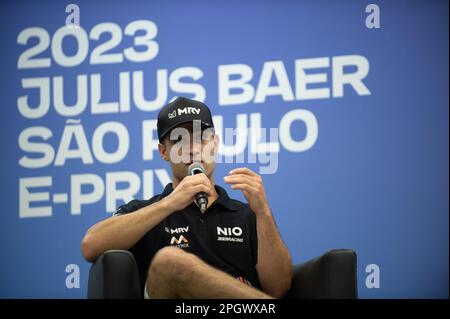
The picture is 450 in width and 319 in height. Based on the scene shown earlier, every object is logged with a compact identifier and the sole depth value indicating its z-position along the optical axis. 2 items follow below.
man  4.57
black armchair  4.50
